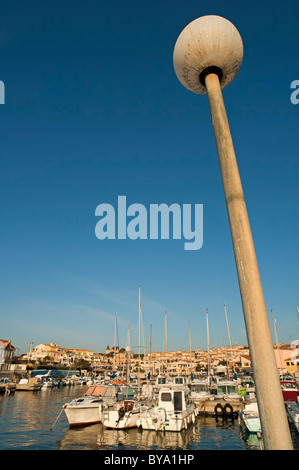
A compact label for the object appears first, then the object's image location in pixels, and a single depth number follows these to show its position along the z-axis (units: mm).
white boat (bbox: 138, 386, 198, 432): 18594
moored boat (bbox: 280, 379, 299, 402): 24266
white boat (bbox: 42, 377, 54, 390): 60131
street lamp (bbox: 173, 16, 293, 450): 3900
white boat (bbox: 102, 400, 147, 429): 19734
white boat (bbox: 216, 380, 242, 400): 27572
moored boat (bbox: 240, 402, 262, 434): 17297
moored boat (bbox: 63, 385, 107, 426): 21672
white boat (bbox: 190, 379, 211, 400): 27675
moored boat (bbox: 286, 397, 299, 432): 16219
